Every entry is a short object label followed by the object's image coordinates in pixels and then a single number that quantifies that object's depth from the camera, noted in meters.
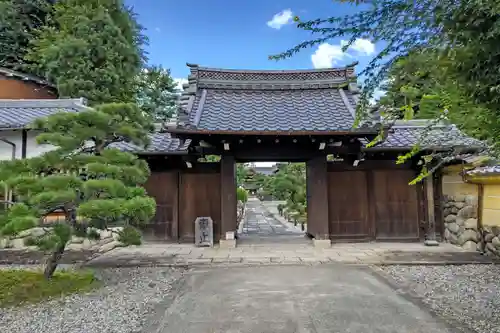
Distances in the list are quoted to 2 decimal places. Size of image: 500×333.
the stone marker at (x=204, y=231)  7.61
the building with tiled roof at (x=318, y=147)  7.07
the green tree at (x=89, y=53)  13.76
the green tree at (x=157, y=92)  18.70
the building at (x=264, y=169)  44.72
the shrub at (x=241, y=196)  21.16
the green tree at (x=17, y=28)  15.92
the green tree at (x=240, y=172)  28.41
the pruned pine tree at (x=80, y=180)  4.18
